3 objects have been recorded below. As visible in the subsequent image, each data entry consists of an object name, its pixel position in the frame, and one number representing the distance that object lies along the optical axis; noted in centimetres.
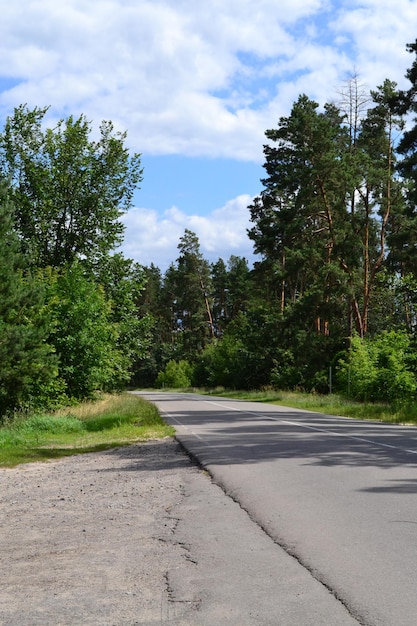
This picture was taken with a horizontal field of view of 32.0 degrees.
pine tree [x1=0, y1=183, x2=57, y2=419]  2806
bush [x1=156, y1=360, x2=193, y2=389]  9762
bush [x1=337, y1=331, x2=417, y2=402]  3275
